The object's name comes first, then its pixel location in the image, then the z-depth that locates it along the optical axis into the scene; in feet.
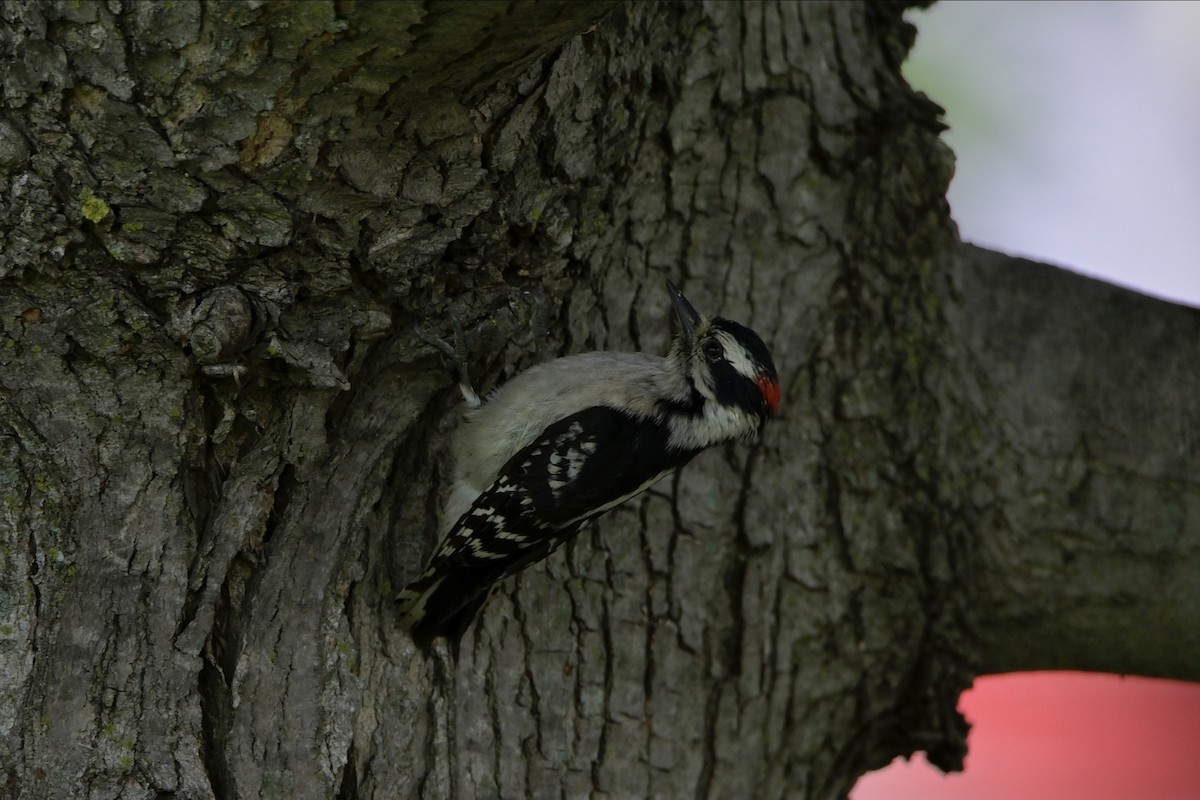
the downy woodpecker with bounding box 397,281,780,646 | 18.69
